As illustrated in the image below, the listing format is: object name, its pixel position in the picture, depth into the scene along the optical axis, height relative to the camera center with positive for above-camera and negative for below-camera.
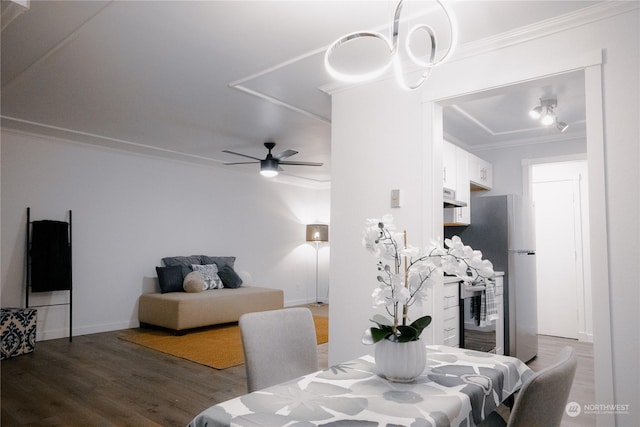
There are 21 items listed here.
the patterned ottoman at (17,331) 4.11 -0.99
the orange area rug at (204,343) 4.16 -1.28
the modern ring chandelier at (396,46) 1.48 +0.72
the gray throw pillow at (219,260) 6.47 -0.42
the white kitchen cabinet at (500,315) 4.00 -0.82
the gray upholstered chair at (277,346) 1.65 -0.48
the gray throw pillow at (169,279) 5.77 -0.63
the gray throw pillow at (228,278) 6.35 -0.68
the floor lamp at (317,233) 8.23 +0.01
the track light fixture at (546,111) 3.63 +1.11
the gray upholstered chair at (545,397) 0.95 -0.39
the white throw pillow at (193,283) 5.77 -0.69
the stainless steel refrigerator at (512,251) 4.23 -0.19
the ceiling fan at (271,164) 5.13 +0.87
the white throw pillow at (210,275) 6.11 -0.62
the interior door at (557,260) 5.43 -0.36
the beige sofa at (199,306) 5.26 -0.99
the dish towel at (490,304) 3.66 -0.64
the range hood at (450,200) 3.99 +0.33
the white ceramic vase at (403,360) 1.35 -0.42
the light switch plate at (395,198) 2.92 +0.25
